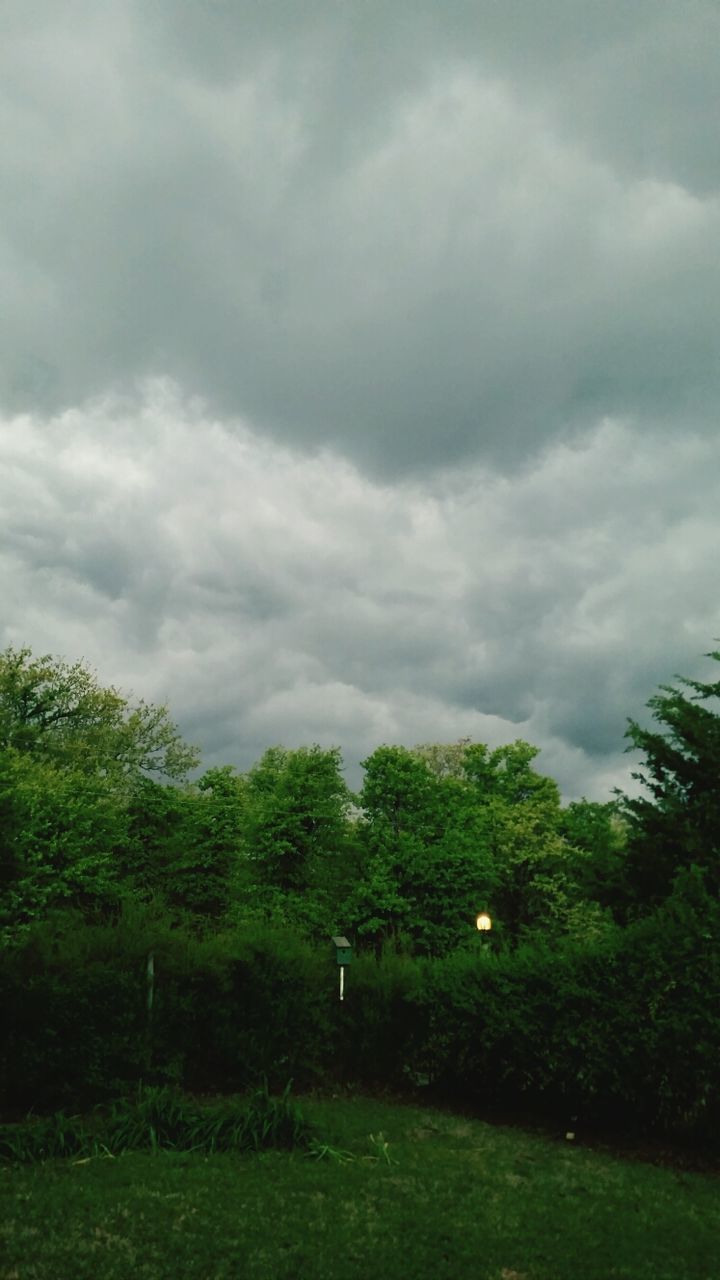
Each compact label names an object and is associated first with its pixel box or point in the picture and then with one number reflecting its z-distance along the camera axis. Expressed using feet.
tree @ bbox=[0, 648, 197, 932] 103.35
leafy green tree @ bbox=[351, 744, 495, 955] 120.88
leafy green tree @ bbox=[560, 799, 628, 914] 75.77
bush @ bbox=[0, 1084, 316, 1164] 30.32
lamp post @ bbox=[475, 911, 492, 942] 93.50
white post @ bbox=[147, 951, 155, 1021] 42.73
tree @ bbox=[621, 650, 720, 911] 70.28
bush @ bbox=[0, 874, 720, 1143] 37.35
